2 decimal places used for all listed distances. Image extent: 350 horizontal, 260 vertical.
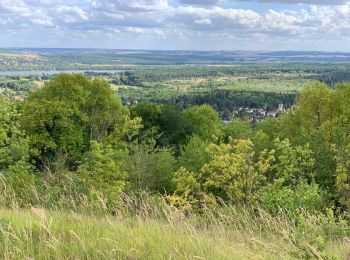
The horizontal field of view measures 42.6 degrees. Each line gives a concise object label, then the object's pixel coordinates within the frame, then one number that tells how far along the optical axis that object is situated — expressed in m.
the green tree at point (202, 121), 51.66
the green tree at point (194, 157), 34.56
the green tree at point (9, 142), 30.11
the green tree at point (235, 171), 25.84
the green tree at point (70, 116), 40.22
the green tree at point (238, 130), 44.44
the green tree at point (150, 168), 32.09
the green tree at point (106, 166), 29.39
